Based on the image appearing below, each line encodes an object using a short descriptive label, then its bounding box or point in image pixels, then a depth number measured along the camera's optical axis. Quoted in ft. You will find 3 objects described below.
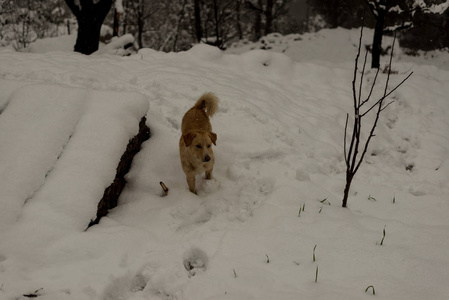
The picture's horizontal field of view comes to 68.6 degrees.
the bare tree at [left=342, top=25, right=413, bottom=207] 12.52
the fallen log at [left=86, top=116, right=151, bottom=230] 13.75
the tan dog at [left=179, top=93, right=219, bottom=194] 15.33
